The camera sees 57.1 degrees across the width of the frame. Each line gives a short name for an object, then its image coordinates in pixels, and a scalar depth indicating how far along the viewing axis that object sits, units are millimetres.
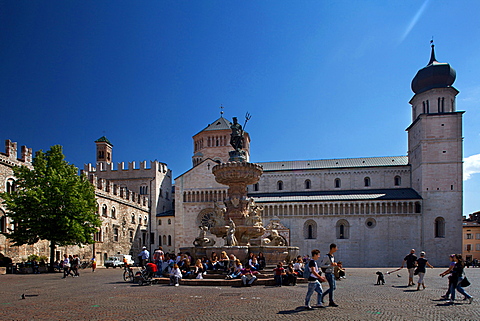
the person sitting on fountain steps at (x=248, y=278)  16344
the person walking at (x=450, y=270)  12890
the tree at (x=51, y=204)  30844
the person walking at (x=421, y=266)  16141
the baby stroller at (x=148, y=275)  18094
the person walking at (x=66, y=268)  25438
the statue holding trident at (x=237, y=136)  25219
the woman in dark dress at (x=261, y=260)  19547
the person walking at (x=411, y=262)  17734
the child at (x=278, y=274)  16647
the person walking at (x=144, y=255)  23228
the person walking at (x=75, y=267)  26453
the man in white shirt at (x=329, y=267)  10852
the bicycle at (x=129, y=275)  21066
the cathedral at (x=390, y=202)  58281
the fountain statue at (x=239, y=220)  20719
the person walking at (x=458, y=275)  12609
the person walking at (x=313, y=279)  10500
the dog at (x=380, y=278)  19859
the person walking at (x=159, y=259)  20775
